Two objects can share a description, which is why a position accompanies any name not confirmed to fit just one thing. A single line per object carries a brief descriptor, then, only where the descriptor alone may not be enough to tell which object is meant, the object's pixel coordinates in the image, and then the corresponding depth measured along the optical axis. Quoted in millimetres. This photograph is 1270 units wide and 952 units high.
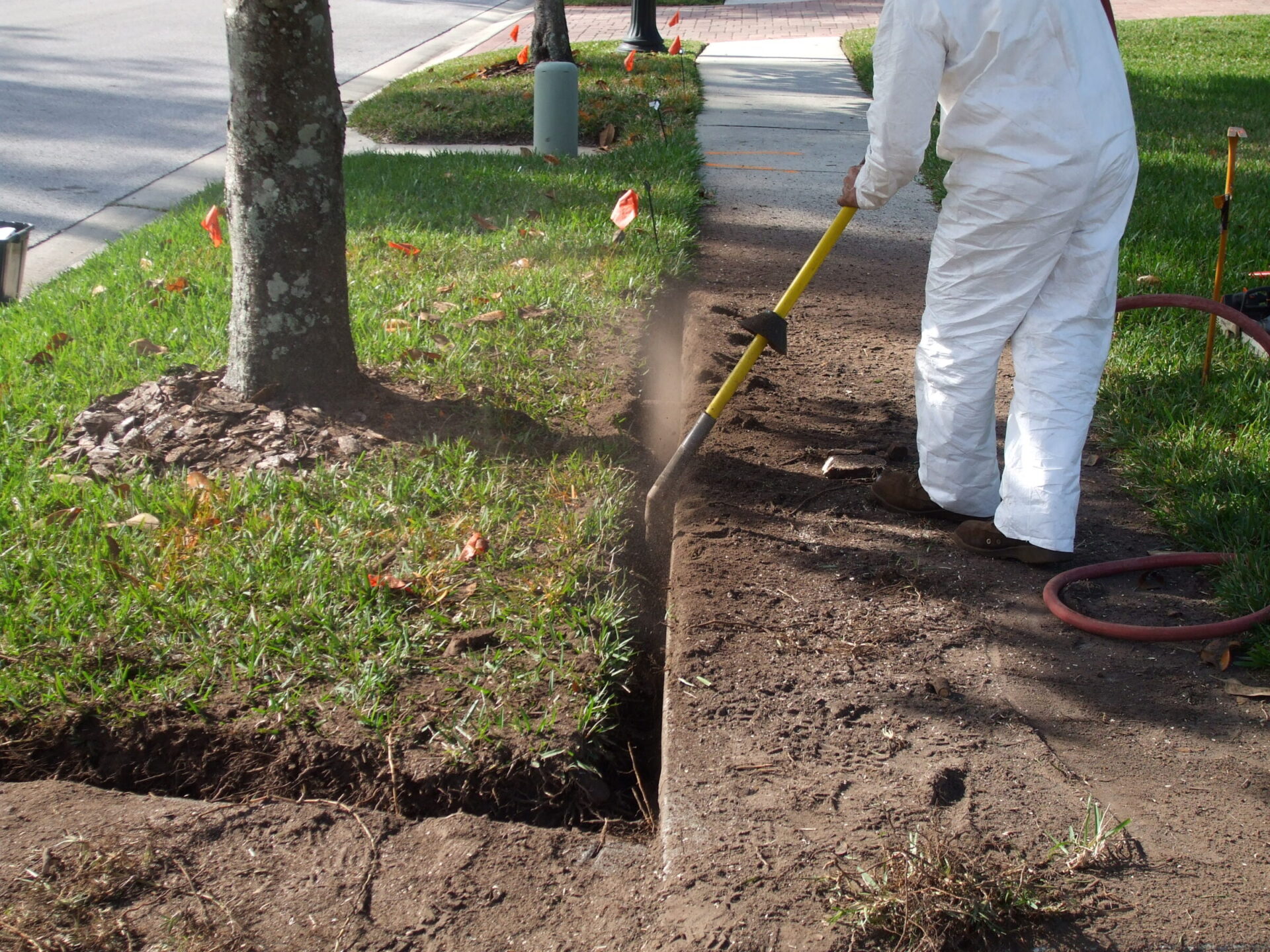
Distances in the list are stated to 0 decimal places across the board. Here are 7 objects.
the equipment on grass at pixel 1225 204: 3636
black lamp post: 13141
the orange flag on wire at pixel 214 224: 4992
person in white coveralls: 2846
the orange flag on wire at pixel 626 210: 4809
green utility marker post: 7746
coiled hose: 2861
